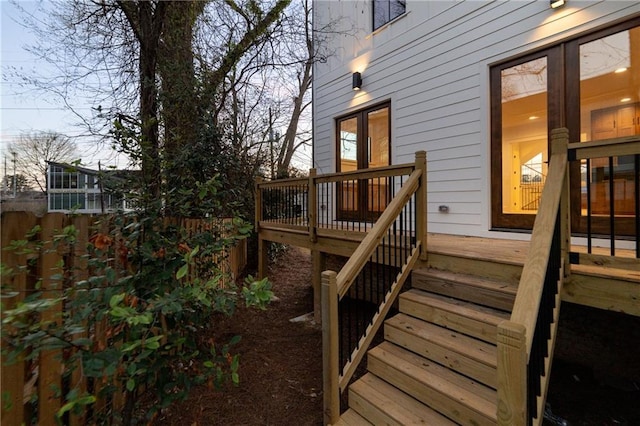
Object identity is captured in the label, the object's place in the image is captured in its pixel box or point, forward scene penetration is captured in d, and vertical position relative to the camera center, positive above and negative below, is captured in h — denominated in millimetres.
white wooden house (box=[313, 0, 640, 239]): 3354 +1598
